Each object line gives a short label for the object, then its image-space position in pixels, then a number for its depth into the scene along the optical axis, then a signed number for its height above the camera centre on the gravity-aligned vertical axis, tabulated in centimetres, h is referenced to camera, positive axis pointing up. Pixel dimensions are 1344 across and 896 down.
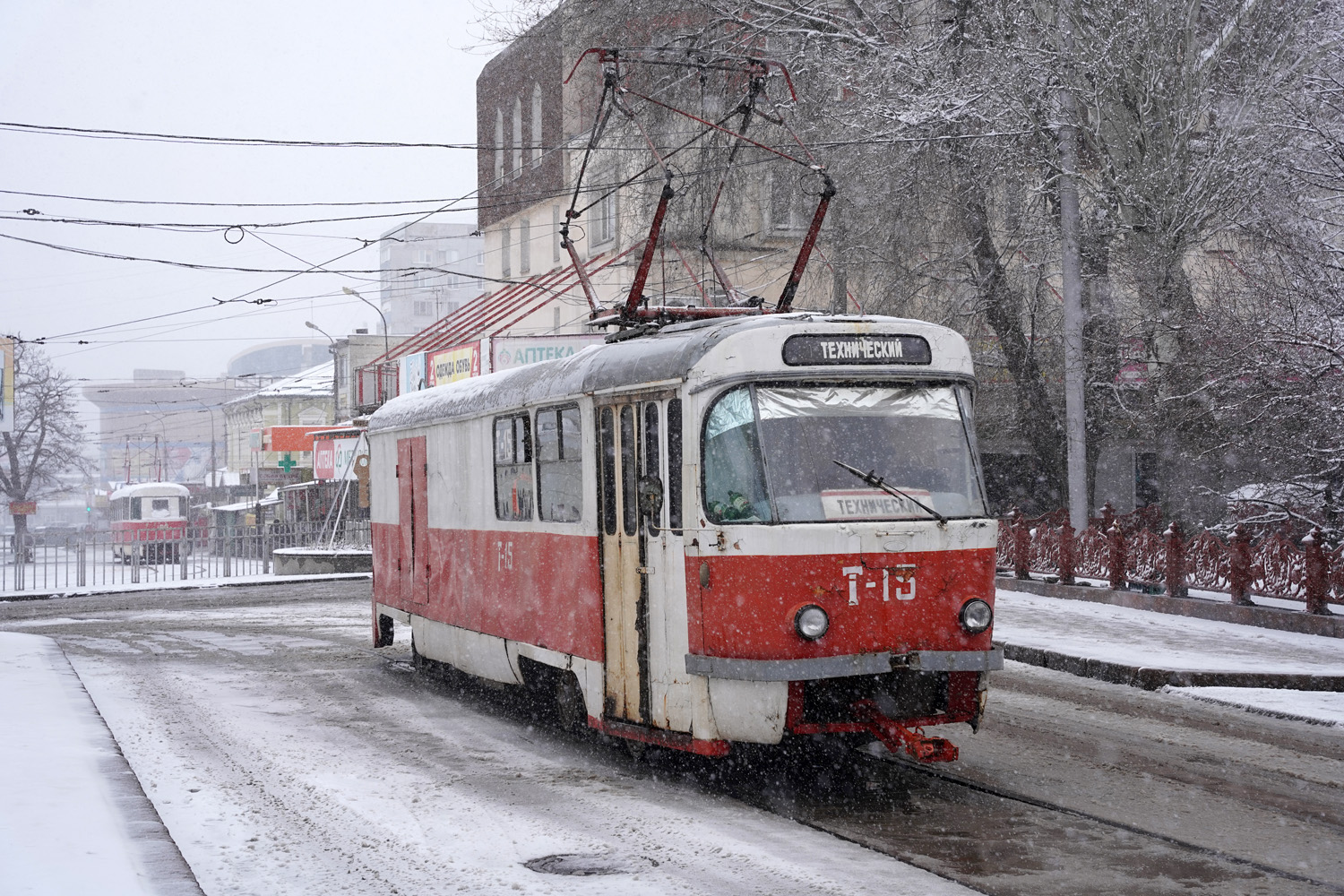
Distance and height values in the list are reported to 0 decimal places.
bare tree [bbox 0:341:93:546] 6494 +467
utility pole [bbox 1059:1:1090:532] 2064 +290
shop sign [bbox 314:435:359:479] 4216 +205
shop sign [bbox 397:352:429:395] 3638 +378
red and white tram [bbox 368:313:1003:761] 828 -14
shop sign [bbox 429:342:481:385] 3247 +358
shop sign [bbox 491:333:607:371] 3139 +366
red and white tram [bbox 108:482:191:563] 6159 +94
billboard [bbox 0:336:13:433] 3822 +402
